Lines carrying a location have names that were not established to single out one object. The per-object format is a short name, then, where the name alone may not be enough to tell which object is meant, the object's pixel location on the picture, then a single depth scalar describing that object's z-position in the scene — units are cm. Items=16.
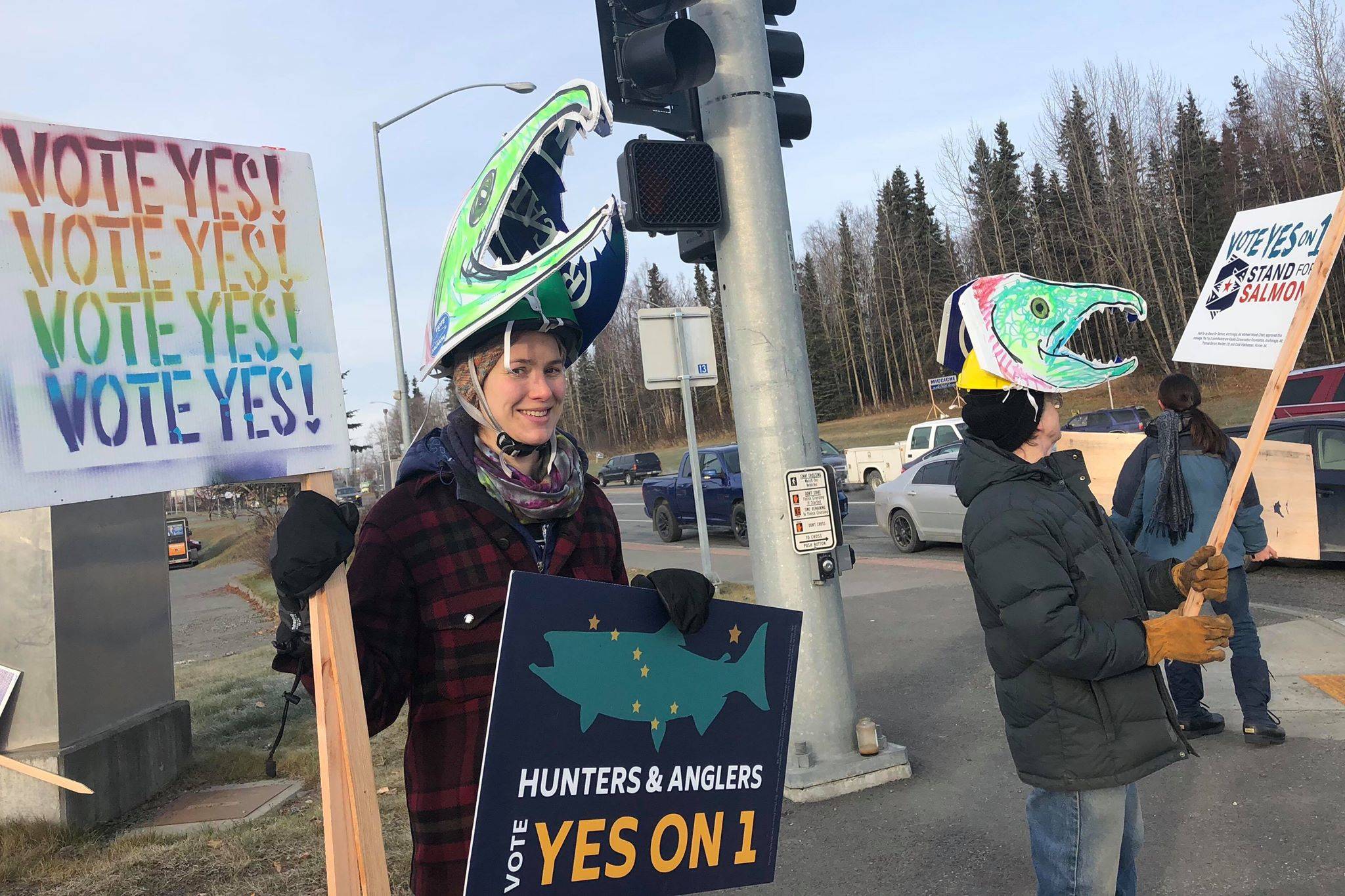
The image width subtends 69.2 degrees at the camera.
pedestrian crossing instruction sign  501
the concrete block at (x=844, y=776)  487
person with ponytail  500
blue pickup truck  1731
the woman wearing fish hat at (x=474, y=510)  194
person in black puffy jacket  261
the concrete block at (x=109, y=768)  470
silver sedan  1366
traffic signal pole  499
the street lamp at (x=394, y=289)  2195
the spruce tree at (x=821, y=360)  6906
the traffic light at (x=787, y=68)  535
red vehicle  1244
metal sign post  991
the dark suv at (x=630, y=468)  4809
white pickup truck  2348
